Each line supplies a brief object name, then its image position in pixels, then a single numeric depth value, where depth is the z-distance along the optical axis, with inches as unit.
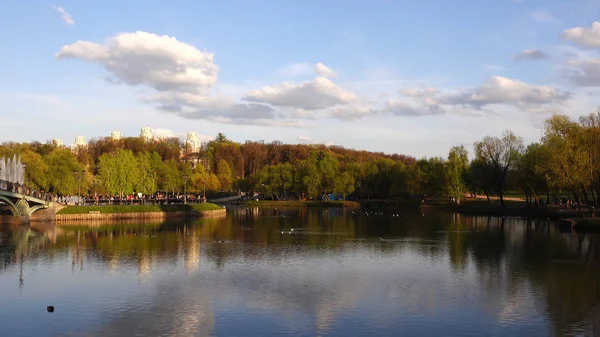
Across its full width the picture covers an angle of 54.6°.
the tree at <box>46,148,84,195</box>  3725.4
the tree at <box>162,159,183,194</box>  5123.0
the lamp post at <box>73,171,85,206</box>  3574.3
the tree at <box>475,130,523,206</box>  4288.9
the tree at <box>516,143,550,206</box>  3523.6
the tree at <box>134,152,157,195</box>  4448.8
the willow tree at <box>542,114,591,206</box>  2812.5
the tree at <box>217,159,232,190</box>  6953.7
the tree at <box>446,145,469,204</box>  5093.5
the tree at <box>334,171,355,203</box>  5876.0
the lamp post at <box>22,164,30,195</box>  3441.4
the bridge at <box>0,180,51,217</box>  2839.6
